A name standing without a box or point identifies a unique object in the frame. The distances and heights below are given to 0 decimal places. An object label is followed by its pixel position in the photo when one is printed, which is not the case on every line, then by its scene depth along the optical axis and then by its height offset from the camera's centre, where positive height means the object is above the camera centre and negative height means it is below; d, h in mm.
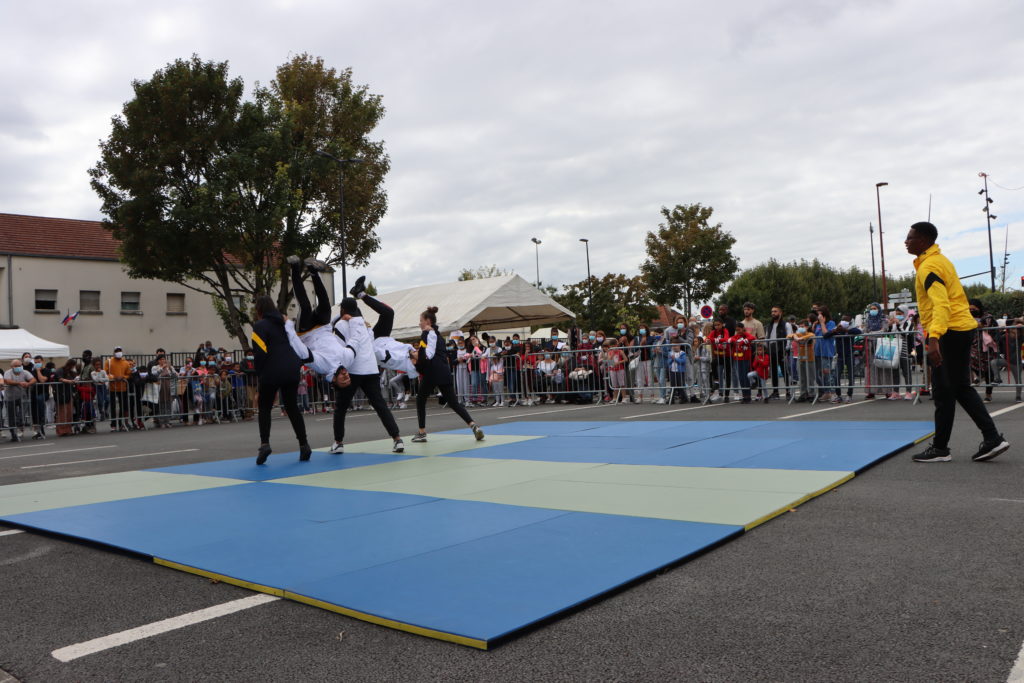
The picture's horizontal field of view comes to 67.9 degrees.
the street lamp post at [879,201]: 52172 +10059
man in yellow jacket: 6309 -2
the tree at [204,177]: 23828 +6501
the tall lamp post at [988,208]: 46959 +8077
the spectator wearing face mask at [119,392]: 17141 -150
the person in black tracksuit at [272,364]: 8242 +134
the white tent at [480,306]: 24250 +1995
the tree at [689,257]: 36969 +4733
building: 36469 +4528
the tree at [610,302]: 50938 +3837
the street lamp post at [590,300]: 49897 +3915
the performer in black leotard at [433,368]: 9648 +7
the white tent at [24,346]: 24625 +1451
